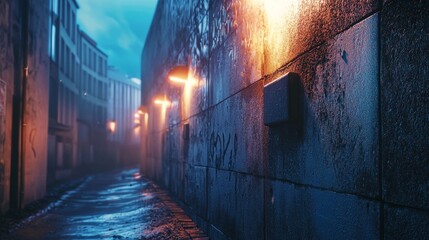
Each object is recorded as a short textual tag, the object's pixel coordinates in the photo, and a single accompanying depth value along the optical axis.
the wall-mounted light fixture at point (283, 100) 3.29
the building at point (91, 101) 30.42
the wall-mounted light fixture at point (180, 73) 9.04
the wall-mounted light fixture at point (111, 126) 36.47
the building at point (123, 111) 39.69
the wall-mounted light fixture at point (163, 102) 12.58
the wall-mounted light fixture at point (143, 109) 21.04
